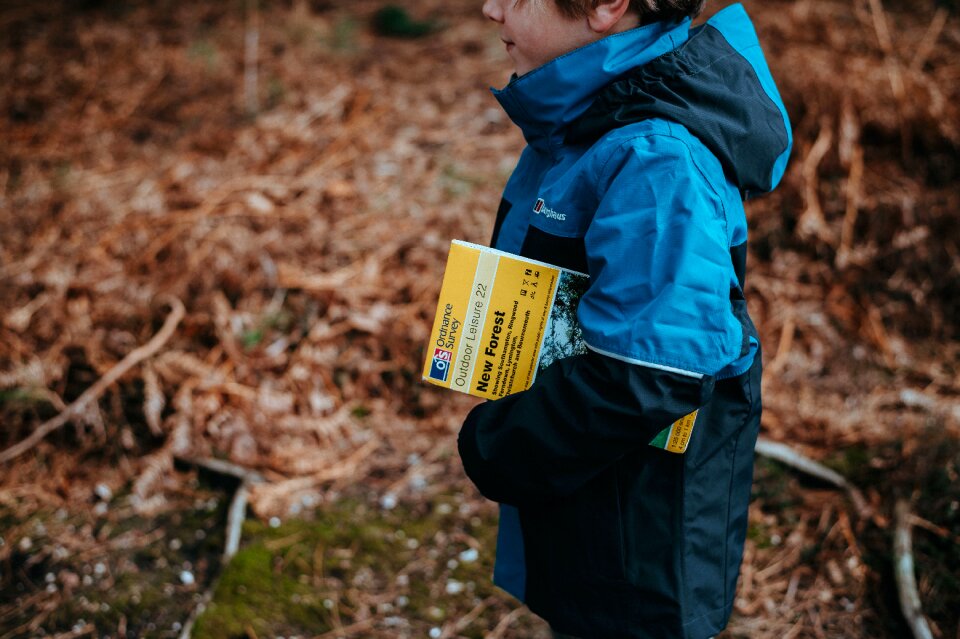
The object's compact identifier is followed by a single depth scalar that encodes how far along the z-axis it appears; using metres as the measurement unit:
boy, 1.34
